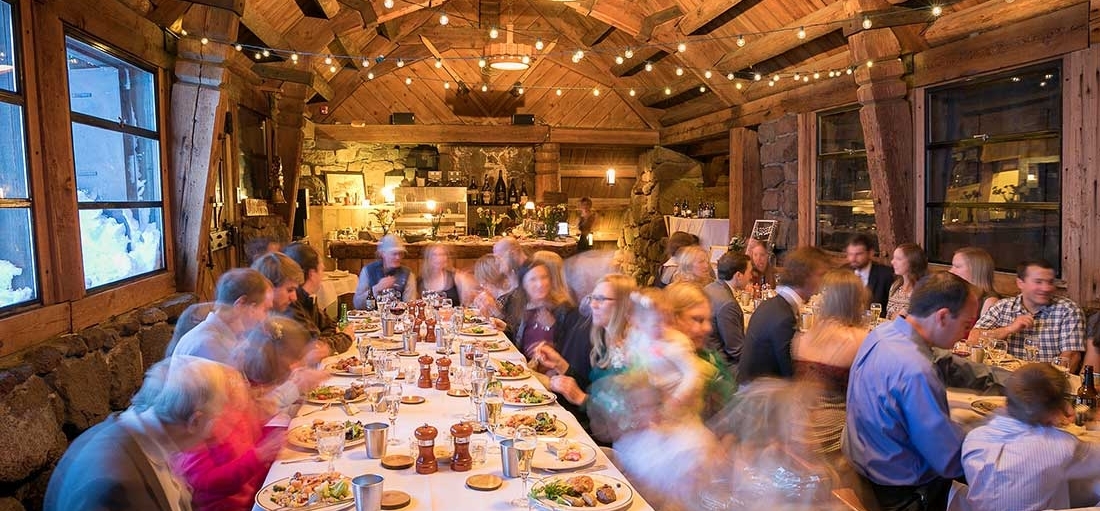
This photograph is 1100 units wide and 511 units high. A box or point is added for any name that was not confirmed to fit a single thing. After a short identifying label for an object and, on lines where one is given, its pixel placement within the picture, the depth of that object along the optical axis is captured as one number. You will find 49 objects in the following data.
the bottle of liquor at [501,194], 13.95
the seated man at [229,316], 3.25
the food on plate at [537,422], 2.97
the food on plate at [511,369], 3.90
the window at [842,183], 8.05
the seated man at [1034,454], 2.50
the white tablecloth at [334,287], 8.23
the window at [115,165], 4.72
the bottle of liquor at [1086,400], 3.05
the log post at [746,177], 10.35
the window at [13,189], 3.76
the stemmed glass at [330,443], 2.46
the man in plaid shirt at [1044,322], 4.56
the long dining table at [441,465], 2.34
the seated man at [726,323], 4.73
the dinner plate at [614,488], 2.24
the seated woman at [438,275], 6.50
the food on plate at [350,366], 4.02
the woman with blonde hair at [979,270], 5.31
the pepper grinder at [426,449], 2.53
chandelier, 9.94
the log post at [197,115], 5.89
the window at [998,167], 5.63
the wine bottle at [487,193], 13.79
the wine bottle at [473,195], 13.76
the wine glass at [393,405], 2.81
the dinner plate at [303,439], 2.83
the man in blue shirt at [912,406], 2.80
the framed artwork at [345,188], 13.26
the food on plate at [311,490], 2.28
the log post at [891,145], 6.82
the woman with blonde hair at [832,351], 3.52
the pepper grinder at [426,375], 3.72
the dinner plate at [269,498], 2.25
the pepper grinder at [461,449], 2.58
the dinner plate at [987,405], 3.34
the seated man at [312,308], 4.73
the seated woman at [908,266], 5.71
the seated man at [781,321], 3.81
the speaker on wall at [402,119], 12.97
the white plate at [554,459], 2.58
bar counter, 10.81
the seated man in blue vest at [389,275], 6.53
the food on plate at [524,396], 3.34
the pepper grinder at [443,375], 3.68
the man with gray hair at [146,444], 1.89
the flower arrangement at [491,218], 12.66
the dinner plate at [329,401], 3.42
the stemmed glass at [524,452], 2.33
